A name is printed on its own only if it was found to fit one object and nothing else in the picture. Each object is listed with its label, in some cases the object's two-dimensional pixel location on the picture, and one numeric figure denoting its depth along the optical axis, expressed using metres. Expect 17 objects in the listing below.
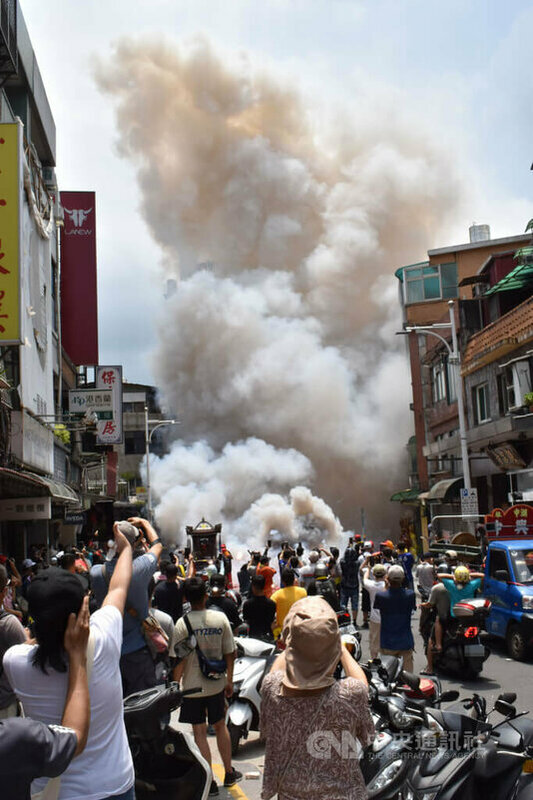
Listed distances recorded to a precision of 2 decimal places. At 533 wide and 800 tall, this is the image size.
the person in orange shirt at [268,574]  12.75
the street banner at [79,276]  30.22
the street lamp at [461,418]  24.91
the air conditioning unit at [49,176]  29.39
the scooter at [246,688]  7.21
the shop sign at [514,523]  14.98
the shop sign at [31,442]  18.53
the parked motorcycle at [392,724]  4.96
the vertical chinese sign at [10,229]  14.80
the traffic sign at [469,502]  22.31
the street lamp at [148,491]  43.50
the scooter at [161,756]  4.14
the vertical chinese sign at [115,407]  29.75
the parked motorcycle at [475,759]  4.53
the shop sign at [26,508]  19.56
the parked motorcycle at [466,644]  9.87
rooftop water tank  45.81
